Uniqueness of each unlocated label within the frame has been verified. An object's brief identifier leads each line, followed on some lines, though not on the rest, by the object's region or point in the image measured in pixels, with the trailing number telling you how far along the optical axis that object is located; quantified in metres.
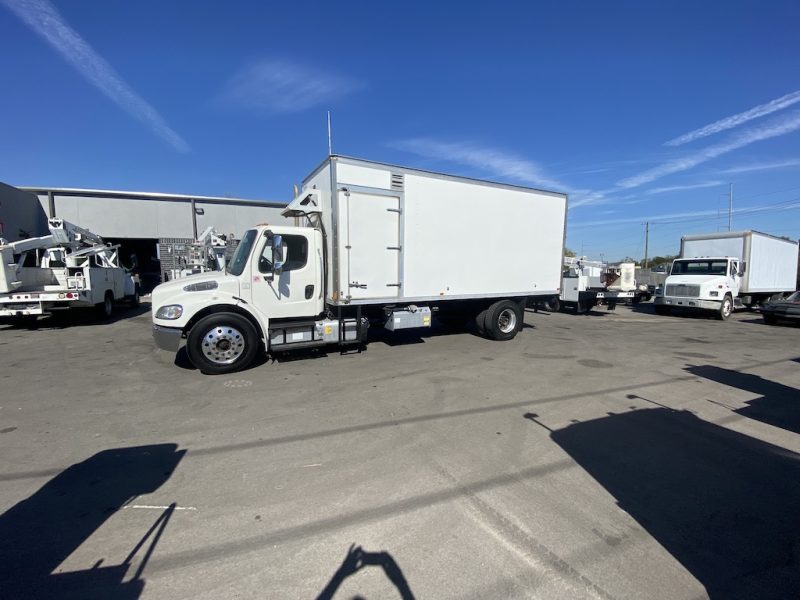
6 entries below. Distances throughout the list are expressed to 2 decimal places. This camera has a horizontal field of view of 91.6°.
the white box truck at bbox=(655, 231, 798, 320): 16.02
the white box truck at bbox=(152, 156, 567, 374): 6.60
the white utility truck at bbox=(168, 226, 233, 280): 16.12
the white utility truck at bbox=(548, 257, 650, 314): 16.30
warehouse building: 21.73
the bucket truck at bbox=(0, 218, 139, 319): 10.50
